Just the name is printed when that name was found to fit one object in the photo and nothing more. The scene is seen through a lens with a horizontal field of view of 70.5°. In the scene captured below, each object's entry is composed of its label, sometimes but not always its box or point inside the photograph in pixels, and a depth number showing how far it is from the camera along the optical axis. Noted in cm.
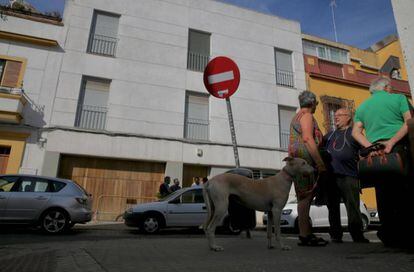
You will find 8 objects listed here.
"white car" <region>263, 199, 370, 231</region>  1004
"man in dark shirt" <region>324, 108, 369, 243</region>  394
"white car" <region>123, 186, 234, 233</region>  900
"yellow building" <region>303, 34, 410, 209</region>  1833
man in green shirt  299
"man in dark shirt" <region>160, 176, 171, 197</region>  1186
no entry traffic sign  529
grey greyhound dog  345
